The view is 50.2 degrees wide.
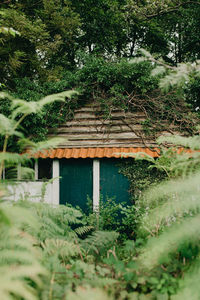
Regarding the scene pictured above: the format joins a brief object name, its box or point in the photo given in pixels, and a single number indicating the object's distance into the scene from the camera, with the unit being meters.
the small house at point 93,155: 6.18
